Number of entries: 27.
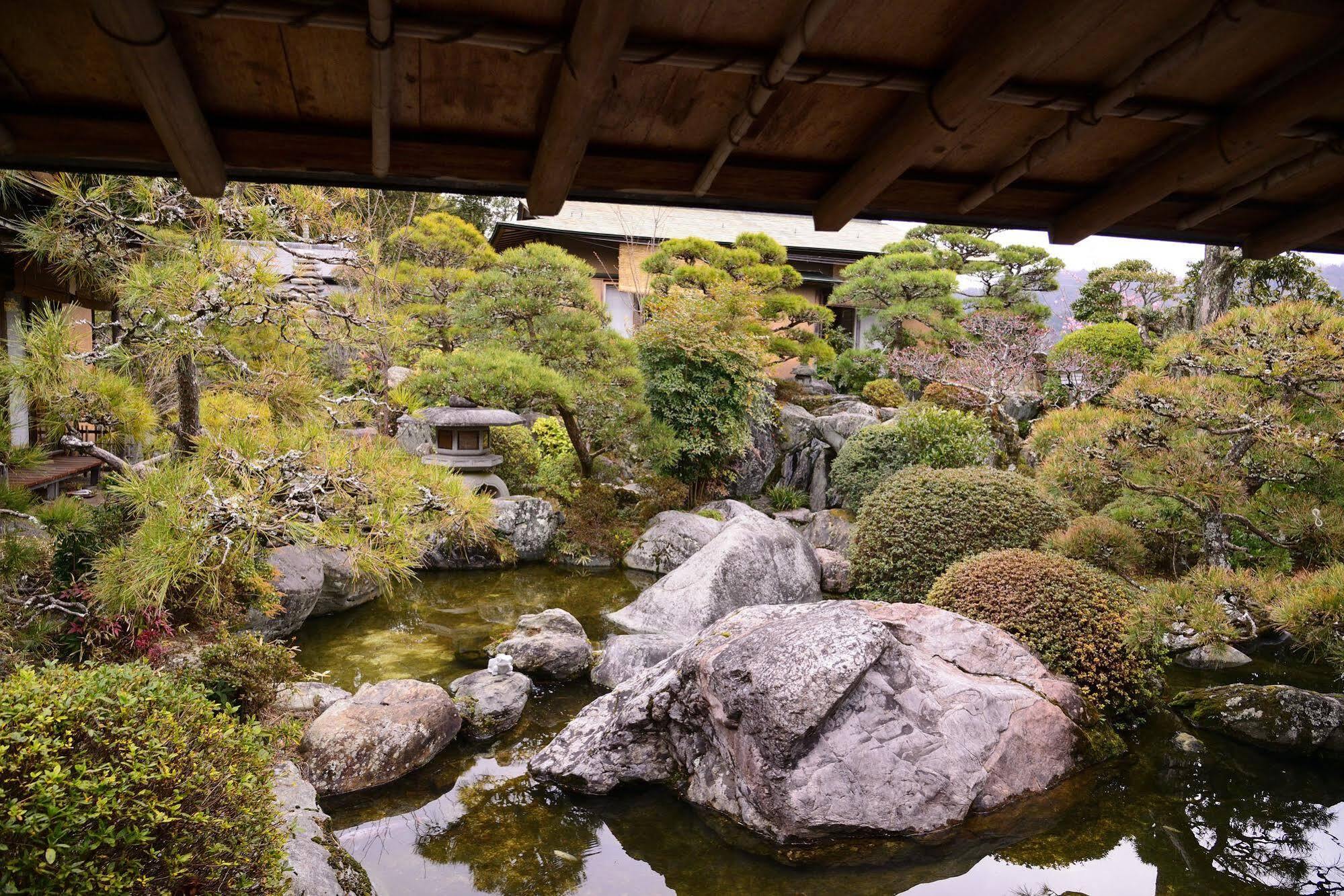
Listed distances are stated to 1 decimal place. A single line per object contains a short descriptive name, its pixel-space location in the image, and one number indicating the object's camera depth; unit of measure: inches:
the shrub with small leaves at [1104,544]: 226.7
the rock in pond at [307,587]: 254.1
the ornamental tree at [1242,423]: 186.9
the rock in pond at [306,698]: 193.0
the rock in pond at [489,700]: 205.3
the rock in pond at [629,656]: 235.5
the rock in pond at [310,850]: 114.9
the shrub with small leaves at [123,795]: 75.5
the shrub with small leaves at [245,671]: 173.2
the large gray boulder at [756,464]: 458.6
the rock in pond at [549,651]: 239.6
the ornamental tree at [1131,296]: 593.9
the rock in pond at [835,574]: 331.0
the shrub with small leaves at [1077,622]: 198.4
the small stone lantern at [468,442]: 366.6
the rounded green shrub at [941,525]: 249.0
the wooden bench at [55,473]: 235.1
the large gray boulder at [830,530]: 379.2
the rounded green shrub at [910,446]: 360.0
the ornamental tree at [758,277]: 523.2
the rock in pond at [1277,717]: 197.8
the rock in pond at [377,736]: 174.6
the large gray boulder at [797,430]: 486.3
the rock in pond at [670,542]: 371.6
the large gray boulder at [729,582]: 280.7
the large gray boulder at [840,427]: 474.6
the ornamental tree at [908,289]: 585.3
